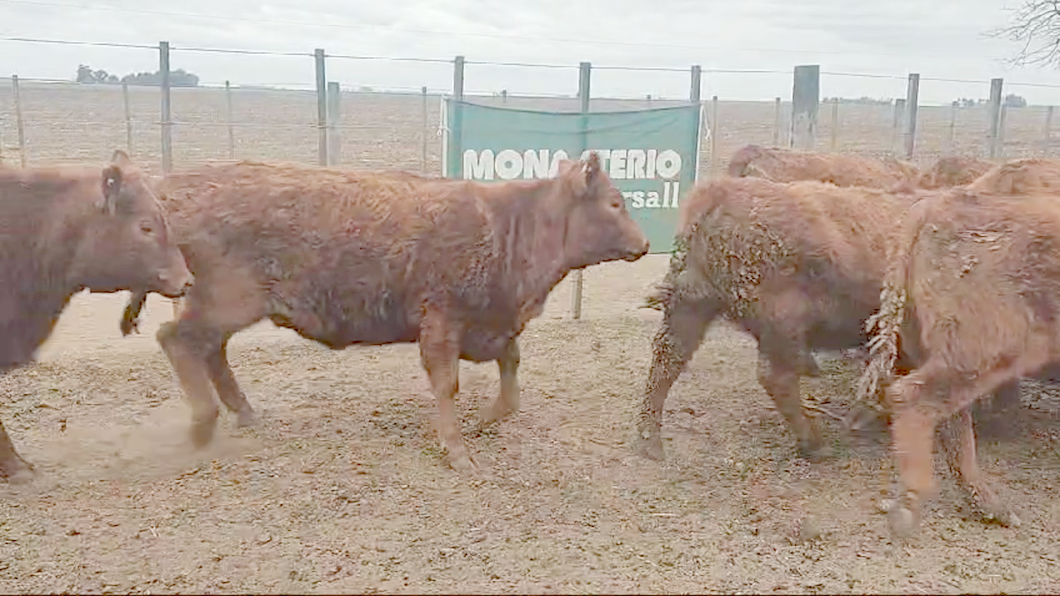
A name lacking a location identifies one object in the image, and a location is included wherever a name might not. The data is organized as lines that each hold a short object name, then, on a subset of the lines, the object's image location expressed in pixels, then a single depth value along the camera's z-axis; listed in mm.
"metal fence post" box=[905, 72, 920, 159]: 12570
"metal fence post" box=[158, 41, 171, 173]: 9734
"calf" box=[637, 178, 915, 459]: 5297
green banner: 8219
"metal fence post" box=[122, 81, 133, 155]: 13133
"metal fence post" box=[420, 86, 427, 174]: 14114
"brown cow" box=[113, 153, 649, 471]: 5391
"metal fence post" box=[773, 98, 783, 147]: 16678
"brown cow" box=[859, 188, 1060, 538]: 4395
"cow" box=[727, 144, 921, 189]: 7551
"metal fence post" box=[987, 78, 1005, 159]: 14844
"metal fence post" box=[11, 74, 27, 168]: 11985
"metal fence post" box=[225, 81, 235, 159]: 14154
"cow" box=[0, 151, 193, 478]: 4898
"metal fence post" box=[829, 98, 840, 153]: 16062
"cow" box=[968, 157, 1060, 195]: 5496
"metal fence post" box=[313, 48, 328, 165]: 10289
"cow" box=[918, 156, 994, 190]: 7023
